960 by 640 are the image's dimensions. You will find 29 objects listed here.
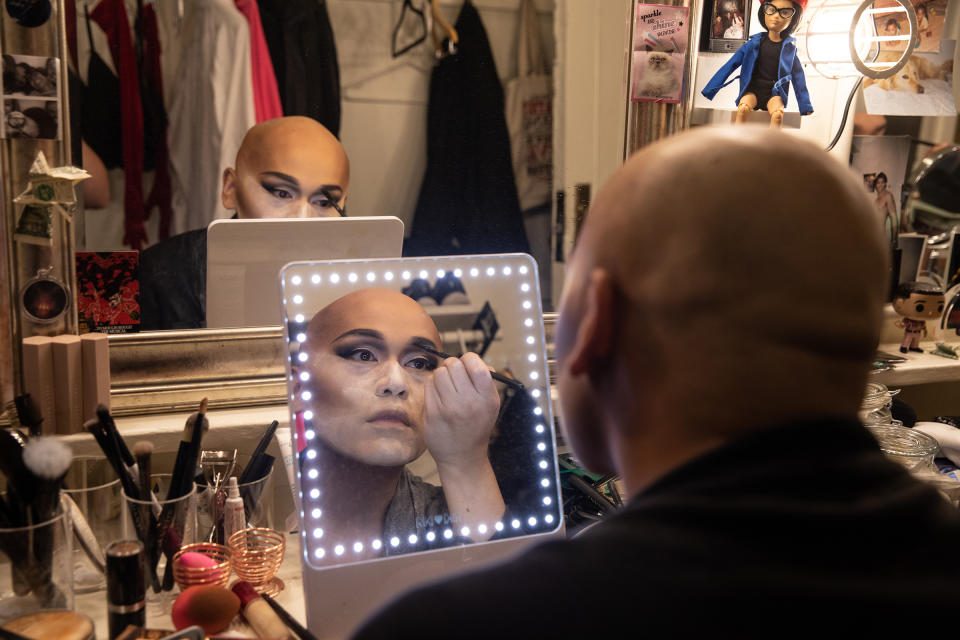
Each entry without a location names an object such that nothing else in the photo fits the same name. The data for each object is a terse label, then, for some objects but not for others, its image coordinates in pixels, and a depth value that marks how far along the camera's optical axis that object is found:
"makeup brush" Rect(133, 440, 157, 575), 0.80
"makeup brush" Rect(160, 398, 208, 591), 0.83
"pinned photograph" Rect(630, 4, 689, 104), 1.33
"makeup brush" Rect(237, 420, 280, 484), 0.94
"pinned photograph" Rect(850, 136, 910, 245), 1.55
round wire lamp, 1.39
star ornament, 1.03
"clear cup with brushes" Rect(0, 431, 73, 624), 0.74
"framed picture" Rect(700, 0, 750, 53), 1.38
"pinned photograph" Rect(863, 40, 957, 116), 1.52
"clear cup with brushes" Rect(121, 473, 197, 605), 0.83
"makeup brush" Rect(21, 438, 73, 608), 0.74
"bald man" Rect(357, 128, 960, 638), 0.36
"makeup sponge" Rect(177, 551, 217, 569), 0.81
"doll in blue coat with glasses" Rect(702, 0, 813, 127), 1.39
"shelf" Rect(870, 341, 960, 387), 1.44
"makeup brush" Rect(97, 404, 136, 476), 0.81
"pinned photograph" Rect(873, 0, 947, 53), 1.54
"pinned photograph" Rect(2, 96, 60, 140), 1.02
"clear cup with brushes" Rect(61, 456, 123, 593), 0.87
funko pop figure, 1.49
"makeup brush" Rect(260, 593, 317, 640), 0.74
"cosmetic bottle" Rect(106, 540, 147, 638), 0.72
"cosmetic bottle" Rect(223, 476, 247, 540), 0.90
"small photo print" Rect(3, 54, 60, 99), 1.01
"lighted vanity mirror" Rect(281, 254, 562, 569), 0.82
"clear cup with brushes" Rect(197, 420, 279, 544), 0.91
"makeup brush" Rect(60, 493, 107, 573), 0.86
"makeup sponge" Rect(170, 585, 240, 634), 0.74
